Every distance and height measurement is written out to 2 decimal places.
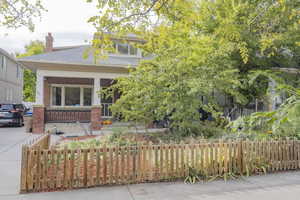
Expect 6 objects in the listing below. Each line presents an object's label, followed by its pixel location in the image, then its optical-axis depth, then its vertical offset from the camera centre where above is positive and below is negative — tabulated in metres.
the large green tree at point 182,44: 5.18 +2.00
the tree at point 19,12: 5.10 +2.38
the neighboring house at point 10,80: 18.75 +2.52
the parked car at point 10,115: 12.95 -0.72
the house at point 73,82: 11.06 +1.51
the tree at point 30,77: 32.71 +4.28
